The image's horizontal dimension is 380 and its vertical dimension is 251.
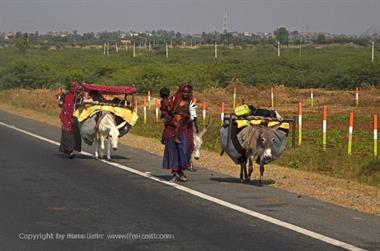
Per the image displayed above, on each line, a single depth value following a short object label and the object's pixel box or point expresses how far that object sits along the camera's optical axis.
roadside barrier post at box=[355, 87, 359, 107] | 45.24
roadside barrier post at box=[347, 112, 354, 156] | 21.18
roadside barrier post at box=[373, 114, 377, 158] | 20.11
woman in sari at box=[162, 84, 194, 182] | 14.35
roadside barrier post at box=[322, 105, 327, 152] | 22.73
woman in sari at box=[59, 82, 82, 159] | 19.19
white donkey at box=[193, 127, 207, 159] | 17.72
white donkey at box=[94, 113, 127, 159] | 18.33
